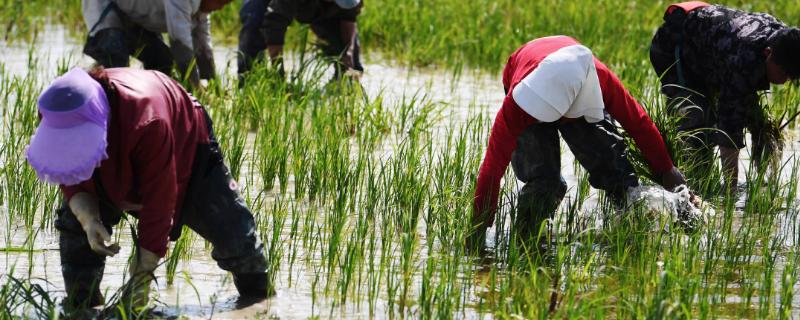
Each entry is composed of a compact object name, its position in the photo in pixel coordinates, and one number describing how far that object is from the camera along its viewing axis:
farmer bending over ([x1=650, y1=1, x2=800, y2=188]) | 8.21
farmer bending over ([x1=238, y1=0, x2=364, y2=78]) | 12.57
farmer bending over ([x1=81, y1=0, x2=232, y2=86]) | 10.79
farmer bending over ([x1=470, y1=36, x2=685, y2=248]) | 6.88
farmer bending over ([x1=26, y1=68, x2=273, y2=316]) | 5.22
